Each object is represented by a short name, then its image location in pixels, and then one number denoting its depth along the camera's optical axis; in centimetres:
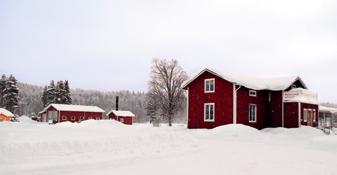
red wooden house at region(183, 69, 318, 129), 3262
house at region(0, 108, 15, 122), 6253
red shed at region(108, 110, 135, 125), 8151
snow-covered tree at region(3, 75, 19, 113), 7856
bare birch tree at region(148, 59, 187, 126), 5588
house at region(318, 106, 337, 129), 4091
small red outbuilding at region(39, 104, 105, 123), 7116
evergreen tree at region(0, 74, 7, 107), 8614
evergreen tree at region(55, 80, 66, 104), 8575
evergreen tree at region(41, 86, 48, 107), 9281
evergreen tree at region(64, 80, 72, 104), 8706
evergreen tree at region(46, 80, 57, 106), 8600
